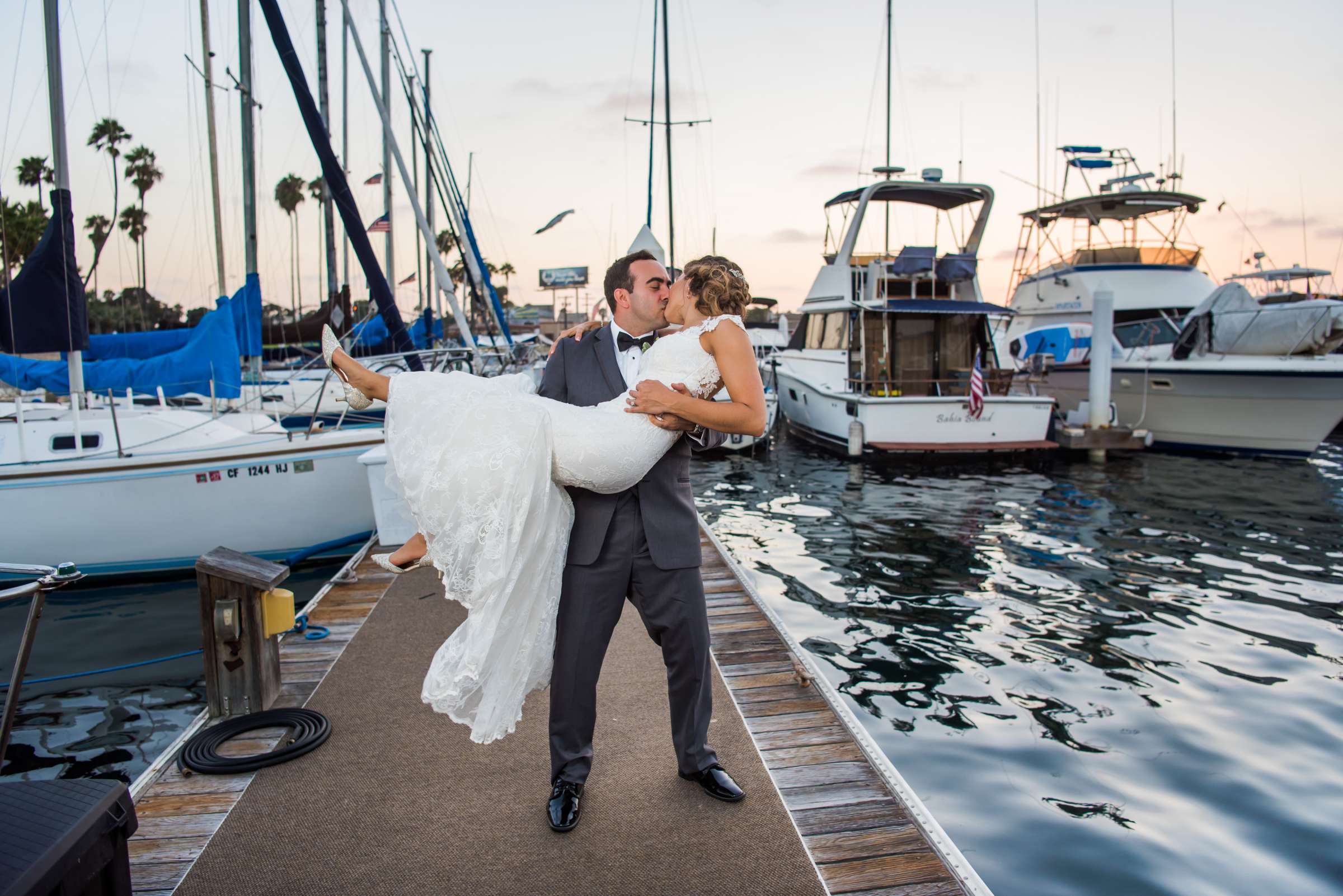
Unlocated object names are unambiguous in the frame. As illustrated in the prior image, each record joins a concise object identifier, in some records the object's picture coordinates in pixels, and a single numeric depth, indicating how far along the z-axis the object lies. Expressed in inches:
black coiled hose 126.4
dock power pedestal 145.8
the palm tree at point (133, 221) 1879.9
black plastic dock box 61.8
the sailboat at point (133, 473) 285.6
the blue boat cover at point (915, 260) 659.4
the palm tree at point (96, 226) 1728.6
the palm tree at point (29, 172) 1694.1
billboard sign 3250.5
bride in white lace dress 101.0
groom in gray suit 109.2
